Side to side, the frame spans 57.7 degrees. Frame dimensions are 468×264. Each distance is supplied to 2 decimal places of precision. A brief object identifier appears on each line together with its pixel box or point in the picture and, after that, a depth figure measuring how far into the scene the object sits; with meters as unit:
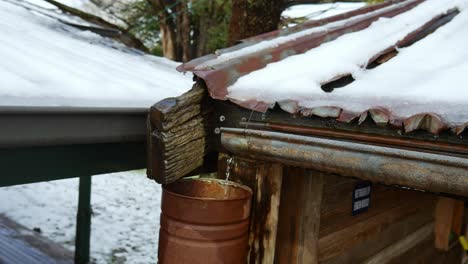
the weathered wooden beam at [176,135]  1.59
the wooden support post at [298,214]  1.85
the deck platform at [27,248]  5.62
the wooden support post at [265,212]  1.79
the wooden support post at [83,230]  5.77
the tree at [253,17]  4.72
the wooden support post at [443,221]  3.56
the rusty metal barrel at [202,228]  1.56
